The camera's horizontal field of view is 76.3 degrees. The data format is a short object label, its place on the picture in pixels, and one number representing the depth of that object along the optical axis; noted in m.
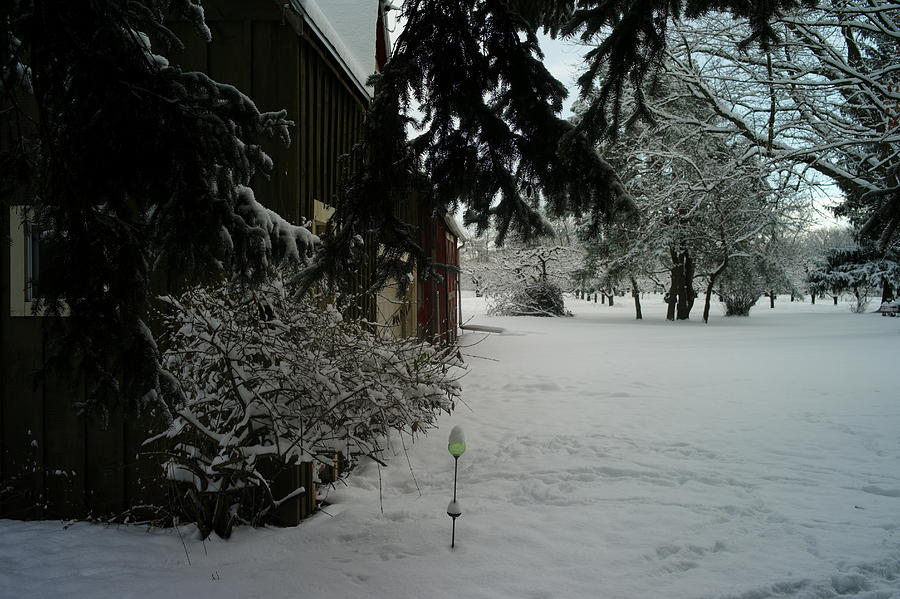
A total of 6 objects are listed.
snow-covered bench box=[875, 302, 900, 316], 27.69
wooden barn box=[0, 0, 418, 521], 4.43
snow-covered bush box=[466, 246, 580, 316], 30.25
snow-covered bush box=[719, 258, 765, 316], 25.77
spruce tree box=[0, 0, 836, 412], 1.94
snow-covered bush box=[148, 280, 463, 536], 3.63
